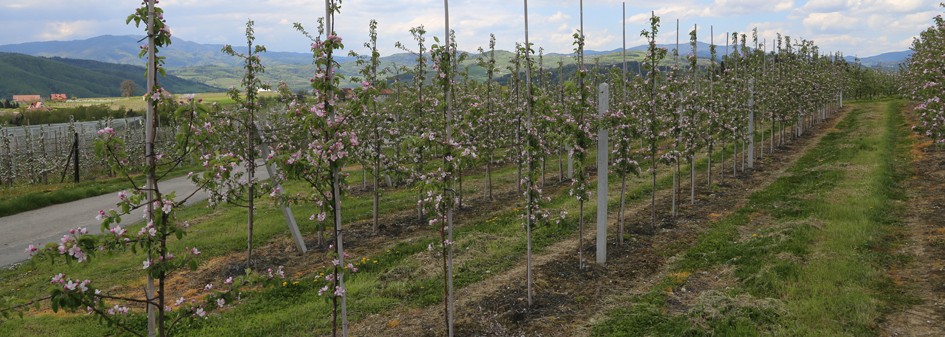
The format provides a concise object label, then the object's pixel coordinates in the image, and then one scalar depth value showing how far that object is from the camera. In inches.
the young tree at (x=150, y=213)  151.0
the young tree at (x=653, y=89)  485.7
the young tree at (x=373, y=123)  544.7
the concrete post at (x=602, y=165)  388.7
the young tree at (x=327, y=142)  220.8
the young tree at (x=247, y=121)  369.1
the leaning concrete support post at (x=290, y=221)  441.7
